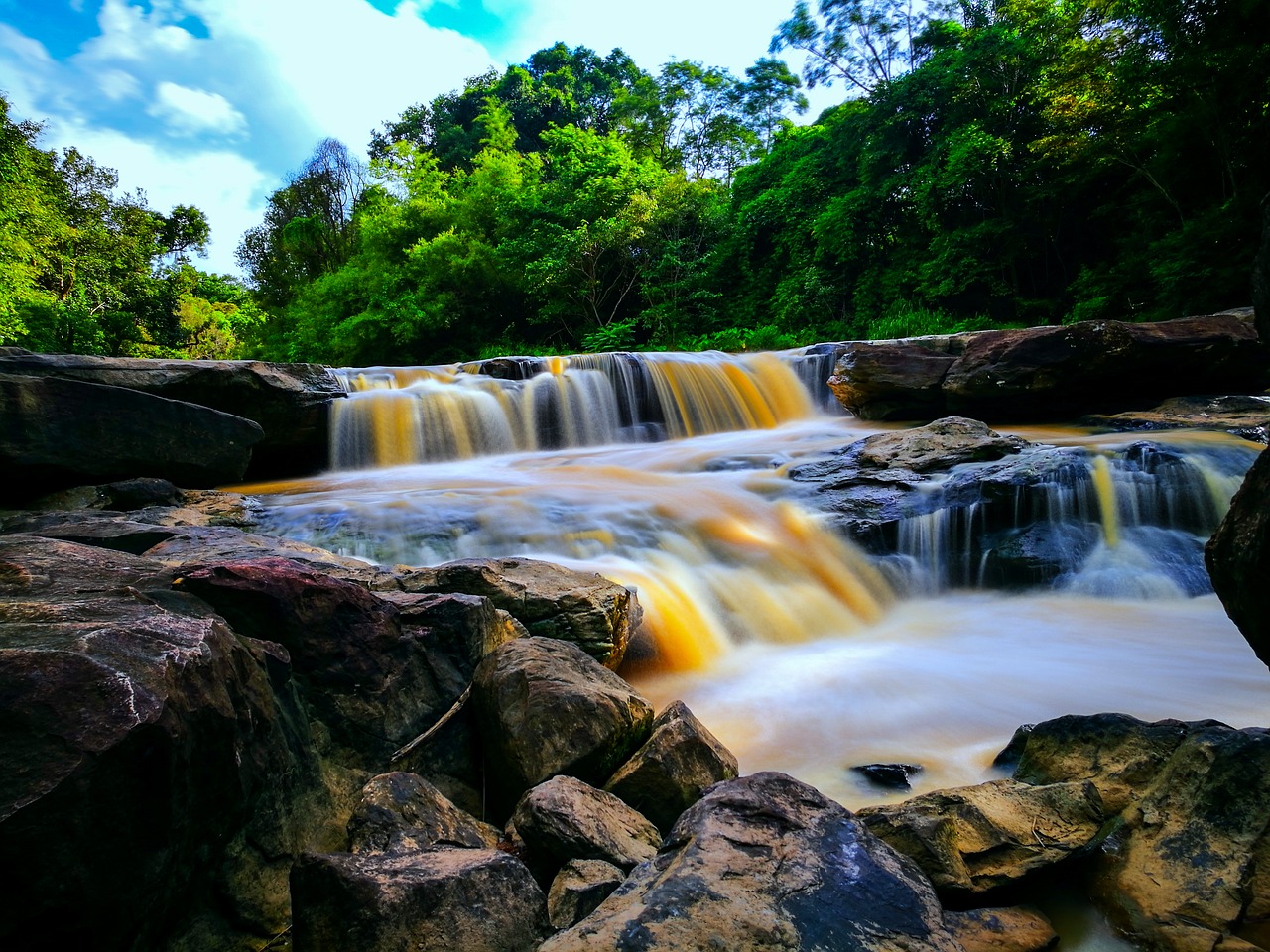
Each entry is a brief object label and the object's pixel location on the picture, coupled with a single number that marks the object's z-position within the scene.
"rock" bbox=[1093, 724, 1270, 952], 1.82
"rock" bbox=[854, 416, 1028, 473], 6.97
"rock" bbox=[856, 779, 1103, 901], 2.00
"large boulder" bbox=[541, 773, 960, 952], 1.49
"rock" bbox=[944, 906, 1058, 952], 1.84
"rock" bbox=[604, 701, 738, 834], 2.51
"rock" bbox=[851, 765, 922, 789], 2.98
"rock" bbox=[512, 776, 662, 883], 2.07
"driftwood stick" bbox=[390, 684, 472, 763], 2.60
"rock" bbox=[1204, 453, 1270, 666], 2.04
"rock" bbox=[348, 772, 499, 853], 2.00
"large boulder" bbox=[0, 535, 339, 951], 1.32
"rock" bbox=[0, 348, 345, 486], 7.68
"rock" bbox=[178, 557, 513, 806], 2.42
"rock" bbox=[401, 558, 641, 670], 3.82
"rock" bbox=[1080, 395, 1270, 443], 7.75
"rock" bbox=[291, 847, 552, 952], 1.61
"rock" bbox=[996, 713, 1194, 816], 2.36
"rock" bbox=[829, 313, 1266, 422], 9.17
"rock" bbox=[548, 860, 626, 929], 1.85
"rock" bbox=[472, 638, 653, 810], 2.56
